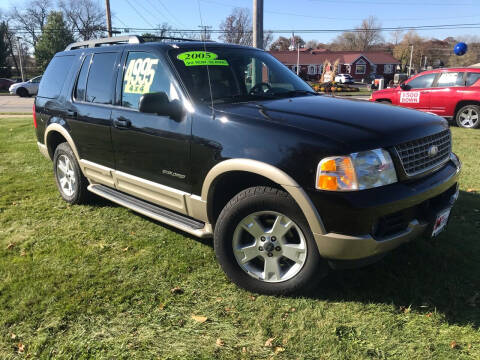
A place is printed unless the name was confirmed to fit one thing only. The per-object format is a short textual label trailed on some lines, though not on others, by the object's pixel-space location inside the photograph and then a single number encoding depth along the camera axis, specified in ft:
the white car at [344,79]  158.77
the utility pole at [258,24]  33.91
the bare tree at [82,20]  227.40
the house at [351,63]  219.20
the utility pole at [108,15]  84.33
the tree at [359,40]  295.48
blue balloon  81.30
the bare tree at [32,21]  226.58
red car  34.04
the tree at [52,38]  163.73
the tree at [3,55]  159.33
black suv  8.11
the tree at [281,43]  300.57
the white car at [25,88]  94.32
